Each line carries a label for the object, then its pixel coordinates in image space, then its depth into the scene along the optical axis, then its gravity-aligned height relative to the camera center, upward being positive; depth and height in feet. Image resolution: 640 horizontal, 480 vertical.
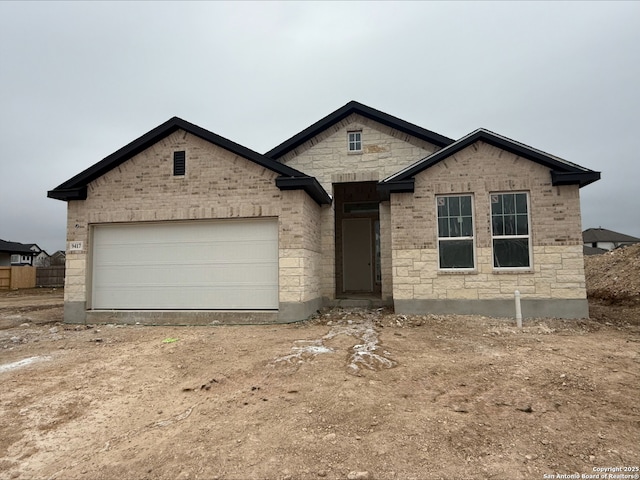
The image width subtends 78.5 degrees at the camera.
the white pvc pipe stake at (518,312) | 28.35 -3.71
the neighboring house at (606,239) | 159.55 +8.38
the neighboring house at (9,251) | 112.57 +4.96
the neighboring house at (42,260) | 176.24 +3.54
